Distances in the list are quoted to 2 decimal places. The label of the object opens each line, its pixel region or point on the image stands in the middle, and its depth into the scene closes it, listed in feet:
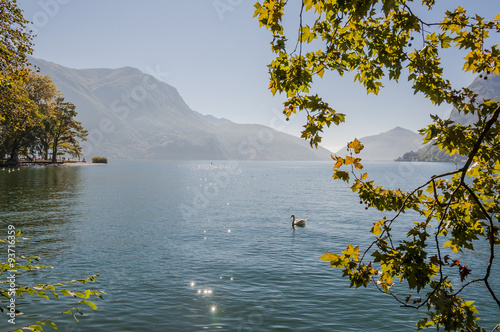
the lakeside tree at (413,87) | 14.58
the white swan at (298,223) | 112.37
